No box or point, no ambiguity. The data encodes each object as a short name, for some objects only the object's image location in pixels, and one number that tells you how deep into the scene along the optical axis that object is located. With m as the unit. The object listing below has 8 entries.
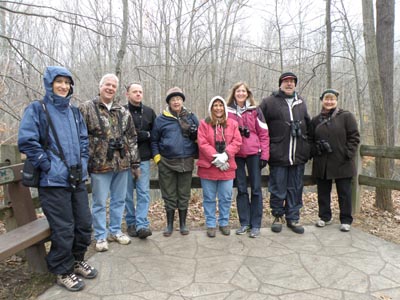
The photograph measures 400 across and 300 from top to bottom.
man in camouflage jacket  3.60
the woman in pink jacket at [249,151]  4.18
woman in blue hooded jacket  2.81
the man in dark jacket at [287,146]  4.25
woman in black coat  4.30
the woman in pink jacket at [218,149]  4.02
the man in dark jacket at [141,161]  4.08
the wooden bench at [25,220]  2.99
